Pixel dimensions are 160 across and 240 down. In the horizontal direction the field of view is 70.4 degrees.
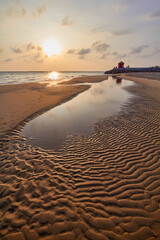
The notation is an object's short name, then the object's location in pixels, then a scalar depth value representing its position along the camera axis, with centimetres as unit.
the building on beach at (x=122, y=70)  9769
